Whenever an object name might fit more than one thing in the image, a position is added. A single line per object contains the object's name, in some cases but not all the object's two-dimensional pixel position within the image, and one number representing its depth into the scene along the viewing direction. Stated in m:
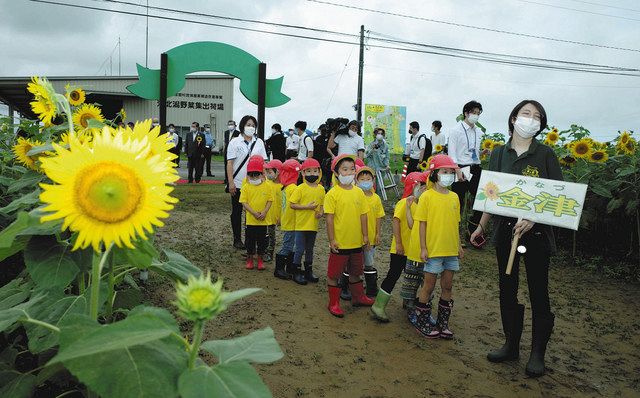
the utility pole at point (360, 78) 23.67
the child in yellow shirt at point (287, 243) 5.91
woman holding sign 3.55
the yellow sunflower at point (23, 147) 2.90
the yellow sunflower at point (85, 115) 2.85
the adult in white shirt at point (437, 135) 11.82
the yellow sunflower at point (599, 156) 6.94
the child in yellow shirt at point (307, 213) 5.67
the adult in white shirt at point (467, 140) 7.02
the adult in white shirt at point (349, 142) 9.02
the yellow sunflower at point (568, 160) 7.30
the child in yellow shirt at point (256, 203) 6.05
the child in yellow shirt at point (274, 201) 6.23
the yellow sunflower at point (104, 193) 0.93
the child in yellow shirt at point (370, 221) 5.31
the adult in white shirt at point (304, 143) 10.84
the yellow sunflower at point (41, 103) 1.90
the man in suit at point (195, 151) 14.97
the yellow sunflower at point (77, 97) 3.24
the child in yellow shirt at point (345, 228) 4.75
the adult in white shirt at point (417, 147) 11.52
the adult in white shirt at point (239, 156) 6.73
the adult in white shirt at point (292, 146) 14.91
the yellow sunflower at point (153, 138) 1.16
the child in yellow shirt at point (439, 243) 4.23
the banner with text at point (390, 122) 19.27
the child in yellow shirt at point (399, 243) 4.62
